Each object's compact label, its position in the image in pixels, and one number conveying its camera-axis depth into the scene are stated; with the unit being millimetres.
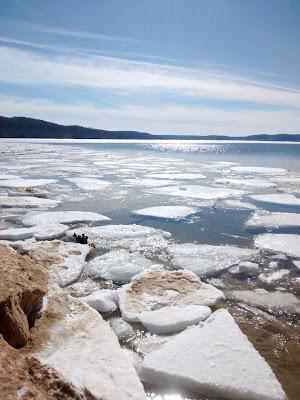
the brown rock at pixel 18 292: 2068
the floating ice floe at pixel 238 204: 8355
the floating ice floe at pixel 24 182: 10977
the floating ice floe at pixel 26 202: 8053
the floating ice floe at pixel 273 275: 4141
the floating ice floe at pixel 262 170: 16764
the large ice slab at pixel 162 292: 3402
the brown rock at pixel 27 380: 1528
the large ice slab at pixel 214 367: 2270
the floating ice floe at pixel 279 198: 8957
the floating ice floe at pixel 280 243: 5152
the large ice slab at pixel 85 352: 2020
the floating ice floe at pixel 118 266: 4160
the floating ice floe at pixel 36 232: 5500
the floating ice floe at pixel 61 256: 4091
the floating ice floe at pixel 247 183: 11898
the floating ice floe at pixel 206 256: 4492
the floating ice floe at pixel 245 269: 4344
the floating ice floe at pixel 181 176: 14298
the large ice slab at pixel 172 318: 3043
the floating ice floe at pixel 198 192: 9623
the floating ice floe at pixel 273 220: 6707
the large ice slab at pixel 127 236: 5363
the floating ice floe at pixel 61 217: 6602
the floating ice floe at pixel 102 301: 3355
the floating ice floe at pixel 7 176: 12443
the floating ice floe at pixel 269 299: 3469
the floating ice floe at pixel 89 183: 10968
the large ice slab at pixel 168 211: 7281
